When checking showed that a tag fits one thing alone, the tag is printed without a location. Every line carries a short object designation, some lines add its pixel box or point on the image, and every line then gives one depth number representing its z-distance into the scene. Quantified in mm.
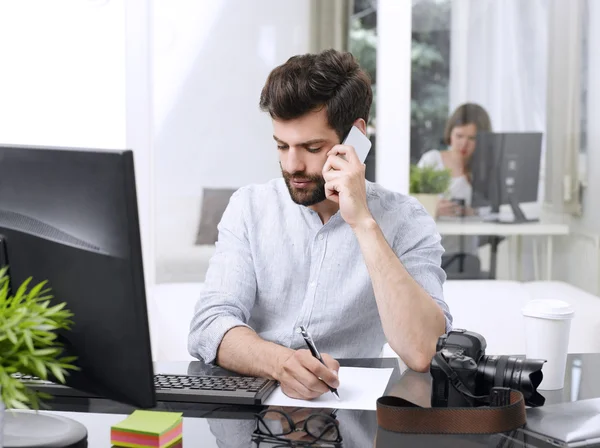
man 2815
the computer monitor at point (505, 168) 4683
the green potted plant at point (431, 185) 4688
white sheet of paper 2325
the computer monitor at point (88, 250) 1922
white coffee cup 2463
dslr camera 2241
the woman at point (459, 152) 4673
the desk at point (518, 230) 4712
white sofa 4335
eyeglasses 2123
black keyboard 2325
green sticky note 2091
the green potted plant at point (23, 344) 1845
